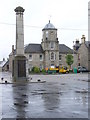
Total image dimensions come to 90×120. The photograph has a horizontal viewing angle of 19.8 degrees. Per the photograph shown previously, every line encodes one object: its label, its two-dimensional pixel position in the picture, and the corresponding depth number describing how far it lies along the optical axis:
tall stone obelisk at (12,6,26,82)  30.67
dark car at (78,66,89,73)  71.36
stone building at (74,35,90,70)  78.69
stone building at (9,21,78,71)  75.25
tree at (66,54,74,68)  74.62
